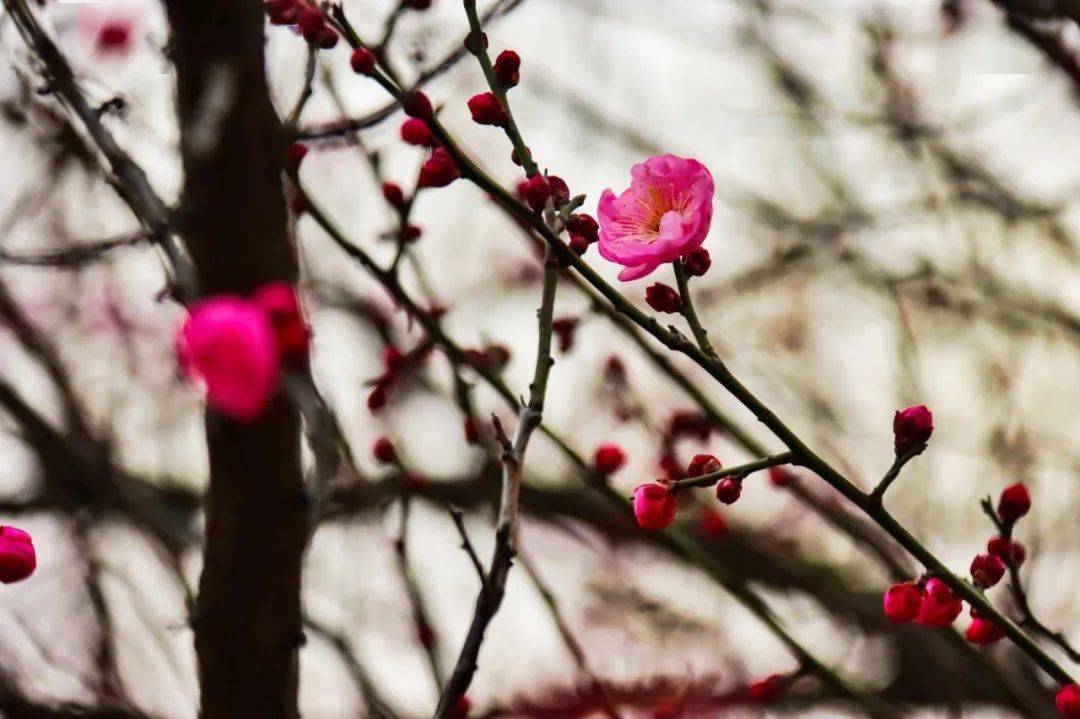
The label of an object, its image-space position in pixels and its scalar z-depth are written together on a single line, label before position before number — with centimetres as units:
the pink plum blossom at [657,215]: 158
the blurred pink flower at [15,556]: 159
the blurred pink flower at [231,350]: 159
